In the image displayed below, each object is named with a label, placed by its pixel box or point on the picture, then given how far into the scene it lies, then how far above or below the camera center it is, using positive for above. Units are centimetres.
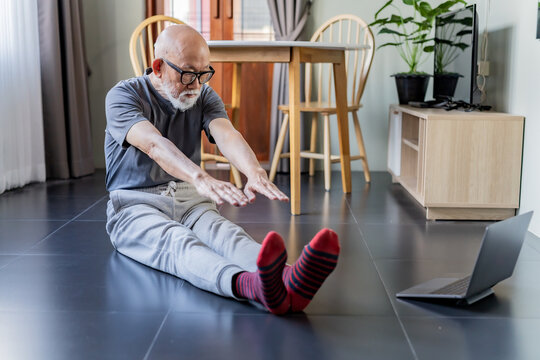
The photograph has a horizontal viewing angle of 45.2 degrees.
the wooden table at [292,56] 287 +9
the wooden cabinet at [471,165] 276 -37
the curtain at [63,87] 375 -6
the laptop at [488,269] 164 -51
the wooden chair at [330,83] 361 -3
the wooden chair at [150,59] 346 +10
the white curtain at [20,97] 339 -12
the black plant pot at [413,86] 369 -5
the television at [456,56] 293 +11
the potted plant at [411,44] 352 +20
